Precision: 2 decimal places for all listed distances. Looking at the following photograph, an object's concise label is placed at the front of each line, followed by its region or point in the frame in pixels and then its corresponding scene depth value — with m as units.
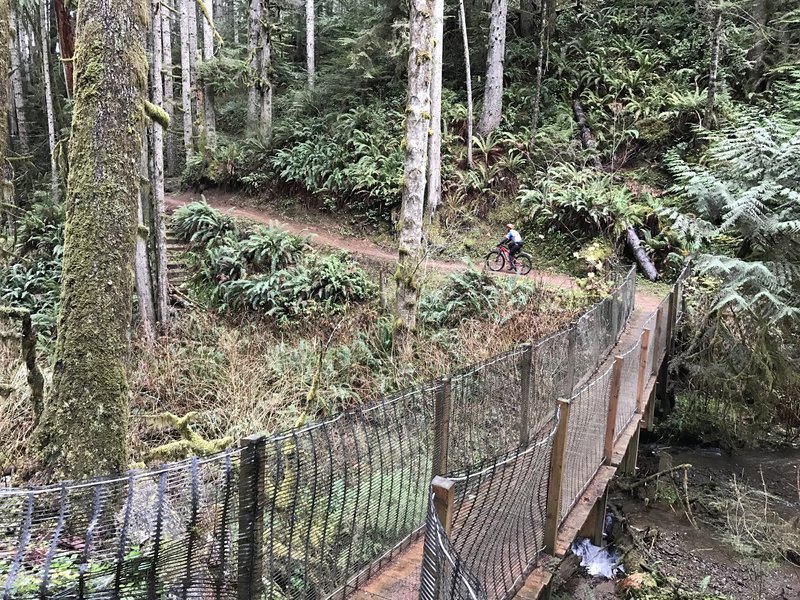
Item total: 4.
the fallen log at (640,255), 13.59
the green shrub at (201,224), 16.41
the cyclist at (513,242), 13.70
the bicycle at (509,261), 14.02
